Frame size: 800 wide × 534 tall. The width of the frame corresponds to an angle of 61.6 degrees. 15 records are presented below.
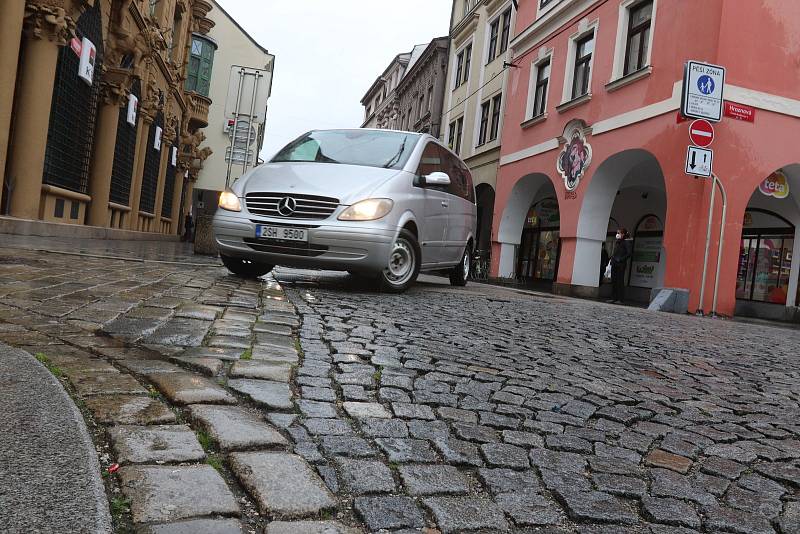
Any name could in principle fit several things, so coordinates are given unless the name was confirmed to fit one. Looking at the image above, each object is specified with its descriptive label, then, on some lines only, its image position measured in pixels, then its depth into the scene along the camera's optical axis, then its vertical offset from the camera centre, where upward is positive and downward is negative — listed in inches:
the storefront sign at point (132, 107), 636.1 +122.3
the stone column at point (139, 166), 723.4 +76.2
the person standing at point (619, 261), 571.5 +25.6
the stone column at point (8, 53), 375.2 +94.0
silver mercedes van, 254.1 +19.4
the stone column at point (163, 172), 877.8 +87.7
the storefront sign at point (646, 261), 741.3 +37.5
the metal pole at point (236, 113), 488.4 +97.3
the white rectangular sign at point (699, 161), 439.8 +91.2
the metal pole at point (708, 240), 470.3 +42.8
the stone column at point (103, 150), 579.8 +71.6
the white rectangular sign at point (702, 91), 443.8 +140.0
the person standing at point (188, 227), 1181.2 +26.7
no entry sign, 450.6 +112.4
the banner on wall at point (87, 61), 488.1 +124.4
